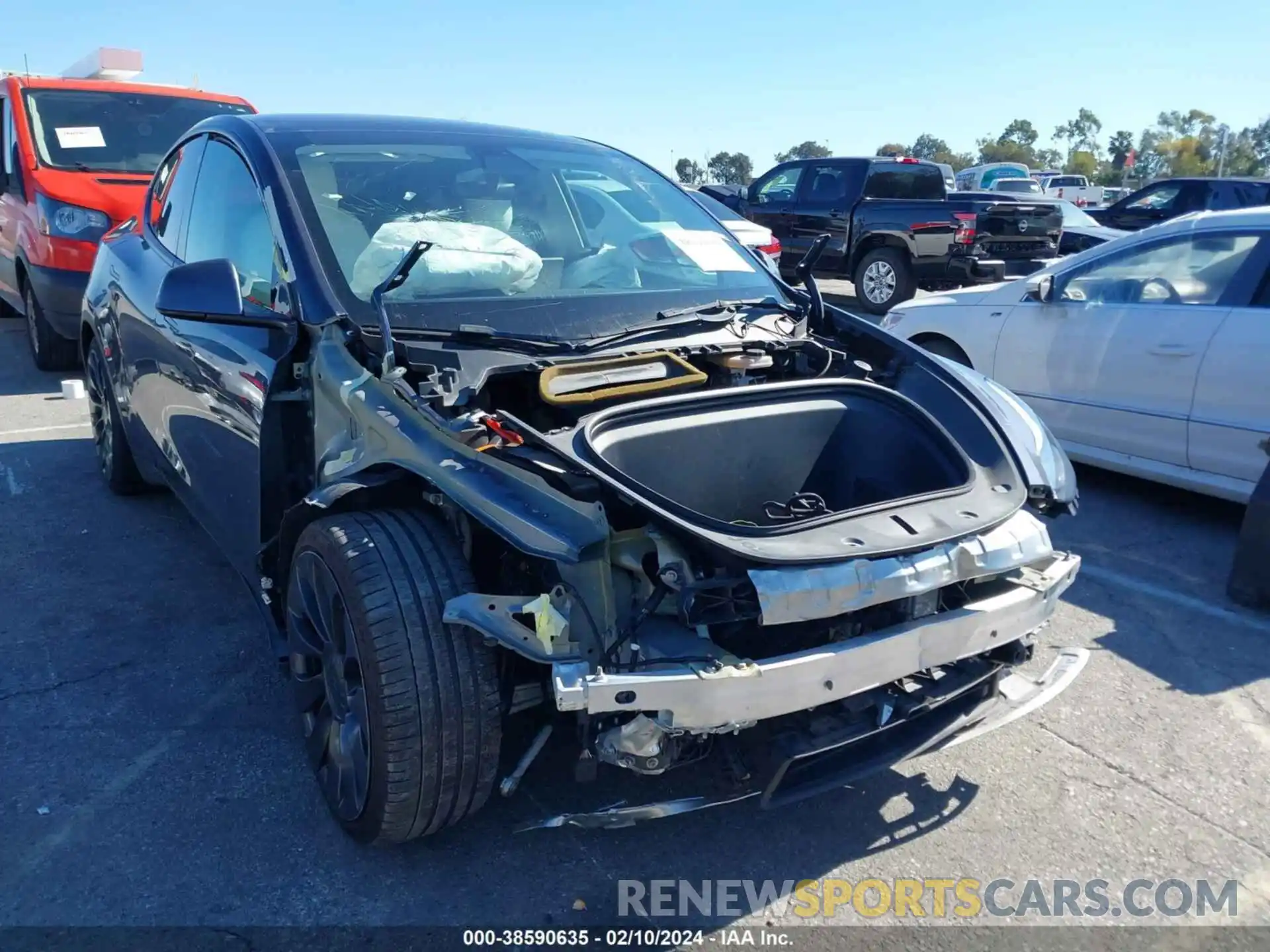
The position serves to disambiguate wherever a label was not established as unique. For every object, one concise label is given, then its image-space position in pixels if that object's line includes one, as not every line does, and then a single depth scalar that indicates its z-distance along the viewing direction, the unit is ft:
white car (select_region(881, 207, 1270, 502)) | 16.20
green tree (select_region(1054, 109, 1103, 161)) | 338.75
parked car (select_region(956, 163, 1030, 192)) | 92.12
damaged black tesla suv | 7.59
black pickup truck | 39.86
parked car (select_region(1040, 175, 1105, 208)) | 104.42
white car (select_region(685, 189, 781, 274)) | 29.27
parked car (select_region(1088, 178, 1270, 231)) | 46.98
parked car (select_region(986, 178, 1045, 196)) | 76.54
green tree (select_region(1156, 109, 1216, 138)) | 330.75
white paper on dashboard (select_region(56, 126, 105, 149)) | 27.40
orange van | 25.45
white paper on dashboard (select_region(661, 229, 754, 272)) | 12.70
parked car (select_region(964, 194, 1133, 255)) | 48.75
